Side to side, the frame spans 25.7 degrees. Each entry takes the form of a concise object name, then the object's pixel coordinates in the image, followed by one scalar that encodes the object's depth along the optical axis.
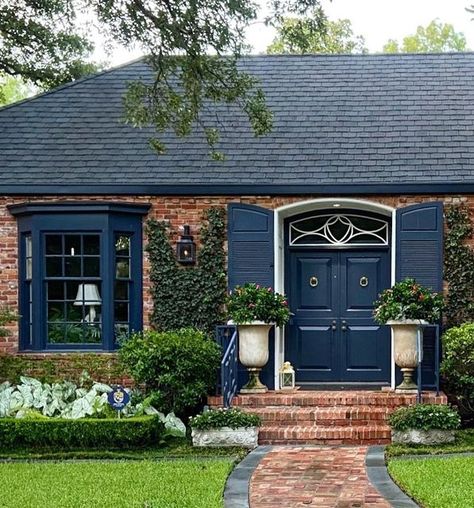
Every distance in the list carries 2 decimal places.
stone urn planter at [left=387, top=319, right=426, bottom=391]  13.36
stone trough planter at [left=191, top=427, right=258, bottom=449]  12.09
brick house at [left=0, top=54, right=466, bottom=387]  14.12
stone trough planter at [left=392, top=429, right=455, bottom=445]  11.92
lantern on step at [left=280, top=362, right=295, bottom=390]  14.13
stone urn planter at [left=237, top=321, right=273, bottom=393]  13.66
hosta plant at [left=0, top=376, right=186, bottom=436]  12.65
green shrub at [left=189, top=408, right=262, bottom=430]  12.11
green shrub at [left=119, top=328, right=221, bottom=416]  12.91
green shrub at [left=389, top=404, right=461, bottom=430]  11.89
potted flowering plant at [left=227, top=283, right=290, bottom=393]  13.51
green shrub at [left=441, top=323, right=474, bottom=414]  12.79
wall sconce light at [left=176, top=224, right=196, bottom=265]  14.30
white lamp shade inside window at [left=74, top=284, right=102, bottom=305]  14.29
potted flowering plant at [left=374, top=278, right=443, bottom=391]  13.33
